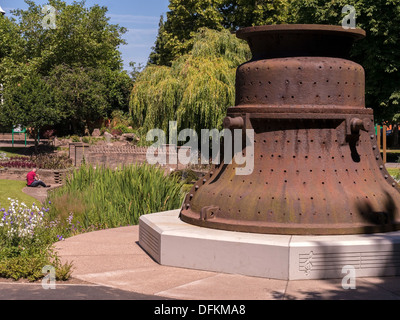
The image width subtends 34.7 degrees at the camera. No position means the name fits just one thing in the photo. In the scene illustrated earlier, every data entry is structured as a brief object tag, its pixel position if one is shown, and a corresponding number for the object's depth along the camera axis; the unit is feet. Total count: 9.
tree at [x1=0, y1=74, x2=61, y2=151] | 131.54
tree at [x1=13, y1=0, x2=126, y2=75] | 160.15
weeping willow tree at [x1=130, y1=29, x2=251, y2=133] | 93.15
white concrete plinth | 21.79
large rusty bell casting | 24.20
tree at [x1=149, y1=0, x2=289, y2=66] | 145.04
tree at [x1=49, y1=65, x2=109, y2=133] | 153.38
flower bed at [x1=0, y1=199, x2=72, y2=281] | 23.39
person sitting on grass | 83.35
